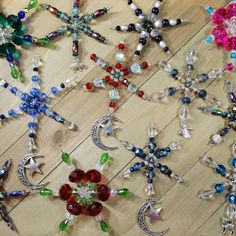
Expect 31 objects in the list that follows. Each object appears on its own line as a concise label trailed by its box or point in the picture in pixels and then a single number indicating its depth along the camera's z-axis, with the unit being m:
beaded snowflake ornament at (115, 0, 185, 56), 0.25
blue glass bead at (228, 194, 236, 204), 0.24
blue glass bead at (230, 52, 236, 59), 0.25
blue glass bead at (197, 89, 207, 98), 0.25
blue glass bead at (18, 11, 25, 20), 0.26
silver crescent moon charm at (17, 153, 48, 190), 0.25
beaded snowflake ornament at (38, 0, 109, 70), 0.26
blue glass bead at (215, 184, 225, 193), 0.24
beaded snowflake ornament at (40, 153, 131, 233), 0.24
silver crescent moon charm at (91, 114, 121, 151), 0.25
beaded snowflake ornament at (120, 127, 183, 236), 0.25
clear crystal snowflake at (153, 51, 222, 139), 0.25
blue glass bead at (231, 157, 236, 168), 0.24
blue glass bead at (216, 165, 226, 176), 0.24
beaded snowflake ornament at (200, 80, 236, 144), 0.25
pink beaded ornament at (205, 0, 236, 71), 0.25
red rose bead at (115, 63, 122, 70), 0.25
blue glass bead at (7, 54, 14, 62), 0.26
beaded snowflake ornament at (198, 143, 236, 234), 0.24
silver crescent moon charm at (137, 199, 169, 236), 0.25
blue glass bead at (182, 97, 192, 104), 0.25
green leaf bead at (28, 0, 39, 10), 0.26
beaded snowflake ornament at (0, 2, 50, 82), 0.26
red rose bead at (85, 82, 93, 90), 0.25
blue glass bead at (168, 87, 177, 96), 0.25
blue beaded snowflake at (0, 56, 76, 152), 0.25
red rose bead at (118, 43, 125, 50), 0.25
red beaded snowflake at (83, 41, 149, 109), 0.25
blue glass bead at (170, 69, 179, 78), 0.25
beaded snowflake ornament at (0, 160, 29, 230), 0.25
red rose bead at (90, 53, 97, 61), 0.25
